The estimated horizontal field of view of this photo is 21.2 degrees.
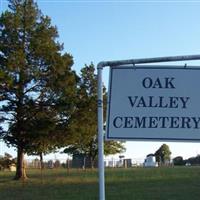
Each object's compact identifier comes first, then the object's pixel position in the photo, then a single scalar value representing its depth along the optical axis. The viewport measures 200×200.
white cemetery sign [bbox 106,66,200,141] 5.56
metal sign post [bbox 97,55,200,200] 5.49
